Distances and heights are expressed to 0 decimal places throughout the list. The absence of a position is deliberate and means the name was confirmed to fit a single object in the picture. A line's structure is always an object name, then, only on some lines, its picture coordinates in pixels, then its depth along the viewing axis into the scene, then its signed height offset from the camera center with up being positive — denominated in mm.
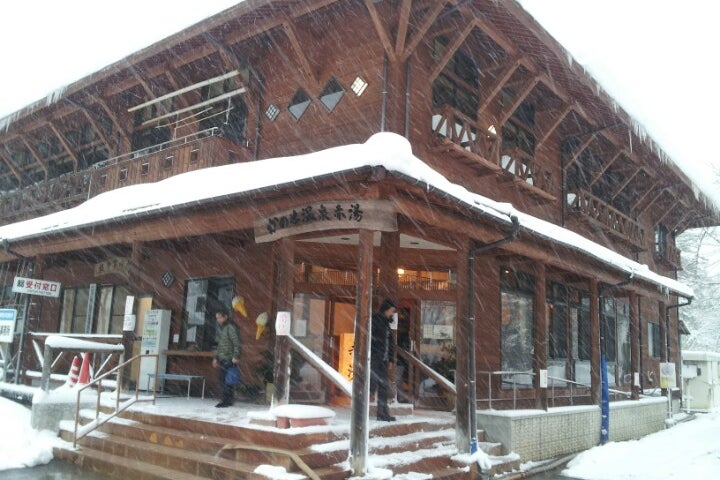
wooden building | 8750 +2149
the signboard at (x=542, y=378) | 10406 -453
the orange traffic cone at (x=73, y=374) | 10305 -729
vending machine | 12719 -144
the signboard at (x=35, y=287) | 11906 +819
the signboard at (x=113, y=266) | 14531 +1548
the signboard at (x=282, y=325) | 7906 +181
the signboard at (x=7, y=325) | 12185 +57
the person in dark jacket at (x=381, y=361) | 8688 -235
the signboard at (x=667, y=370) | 15664 -366
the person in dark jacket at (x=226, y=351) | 9500 -201
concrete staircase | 6949 -1345
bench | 10984 -716
